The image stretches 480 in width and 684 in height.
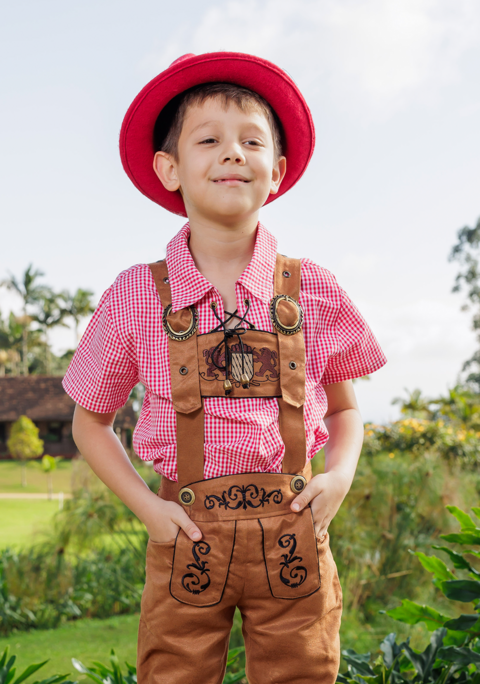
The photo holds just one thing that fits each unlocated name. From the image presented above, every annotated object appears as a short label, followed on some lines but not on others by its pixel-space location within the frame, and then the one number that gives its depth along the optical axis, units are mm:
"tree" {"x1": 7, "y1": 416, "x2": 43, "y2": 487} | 20359
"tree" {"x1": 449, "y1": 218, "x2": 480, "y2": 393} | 25031
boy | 1292
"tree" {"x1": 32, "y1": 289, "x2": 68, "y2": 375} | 38031
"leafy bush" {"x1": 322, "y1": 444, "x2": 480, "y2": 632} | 3969
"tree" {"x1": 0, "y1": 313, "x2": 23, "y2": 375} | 37375
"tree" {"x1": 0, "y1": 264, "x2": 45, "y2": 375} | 38353
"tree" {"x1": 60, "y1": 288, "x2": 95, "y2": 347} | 37562
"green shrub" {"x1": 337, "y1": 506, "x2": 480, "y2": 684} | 1891
